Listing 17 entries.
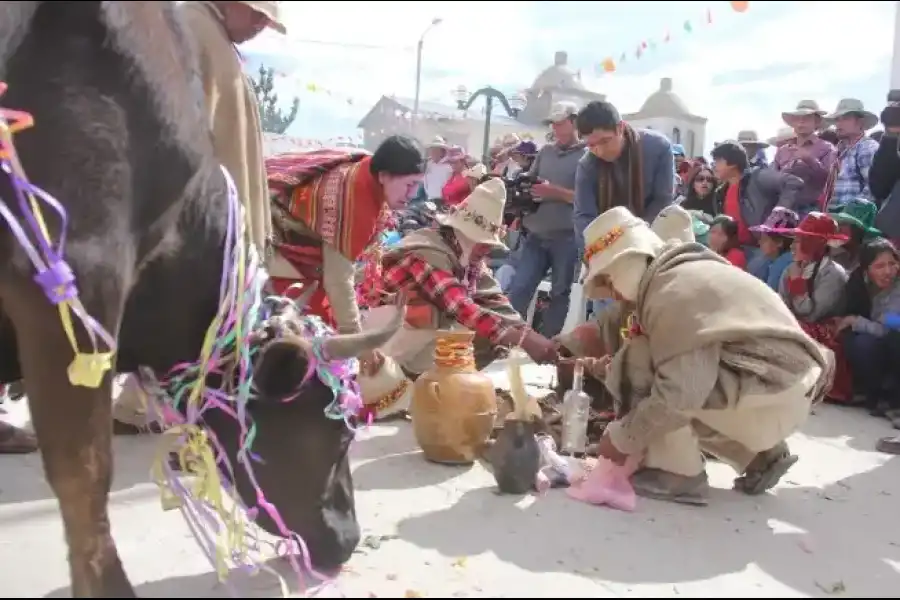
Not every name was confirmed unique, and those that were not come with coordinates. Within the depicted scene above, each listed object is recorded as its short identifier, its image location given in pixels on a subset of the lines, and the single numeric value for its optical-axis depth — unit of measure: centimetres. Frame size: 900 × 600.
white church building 2467
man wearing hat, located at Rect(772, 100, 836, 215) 685
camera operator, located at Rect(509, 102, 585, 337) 618
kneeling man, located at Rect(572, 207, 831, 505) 331
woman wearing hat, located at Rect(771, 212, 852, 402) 559
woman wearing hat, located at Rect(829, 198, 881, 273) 575
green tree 1426
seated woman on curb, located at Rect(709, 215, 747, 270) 667
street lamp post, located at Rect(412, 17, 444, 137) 1878
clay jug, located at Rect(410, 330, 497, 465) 378
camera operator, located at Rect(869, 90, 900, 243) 522
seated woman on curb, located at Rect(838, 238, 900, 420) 539
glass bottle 388
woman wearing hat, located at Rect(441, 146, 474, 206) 700
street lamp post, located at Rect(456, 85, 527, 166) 1409
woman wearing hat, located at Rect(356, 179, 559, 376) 432
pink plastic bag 339
